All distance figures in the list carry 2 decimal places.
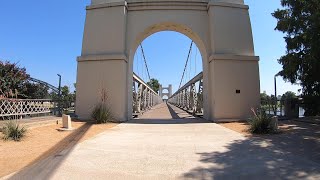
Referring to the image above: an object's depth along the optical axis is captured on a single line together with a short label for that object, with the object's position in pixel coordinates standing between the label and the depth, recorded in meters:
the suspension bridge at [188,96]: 13.61
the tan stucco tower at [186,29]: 9.35
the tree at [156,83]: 63.12
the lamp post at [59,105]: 10.91
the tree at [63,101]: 11.65
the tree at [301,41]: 6.25
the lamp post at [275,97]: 10.97
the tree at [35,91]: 9.96
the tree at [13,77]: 8.79
